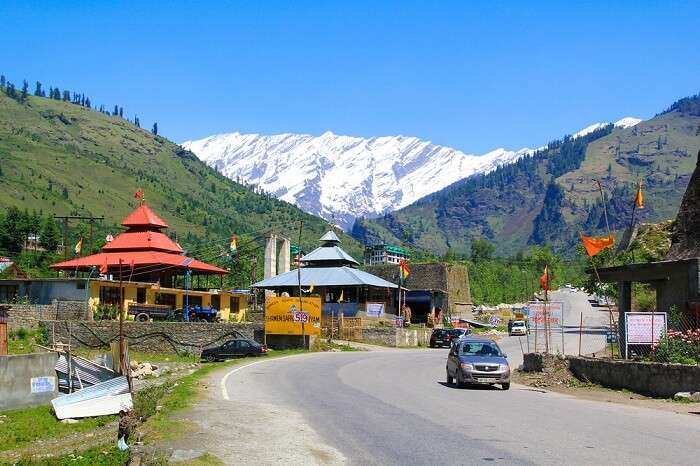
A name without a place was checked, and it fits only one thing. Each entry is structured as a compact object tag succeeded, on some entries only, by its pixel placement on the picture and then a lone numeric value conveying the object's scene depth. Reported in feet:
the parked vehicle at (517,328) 251.80
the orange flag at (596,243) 98.17
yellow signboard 165.68
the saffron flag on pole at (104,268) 201.26
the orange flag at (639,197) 122.01
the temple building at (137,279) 180.24
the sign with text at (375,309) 218.38
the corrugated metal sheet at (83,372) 99.04
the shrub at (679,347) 73.20
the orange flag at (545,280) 110.87
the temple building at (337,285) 223.30
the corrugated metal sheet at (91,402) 81.66
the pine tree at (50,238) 420.36
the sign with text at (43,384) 96.84
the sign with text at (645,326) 79.97
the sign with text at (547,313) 100.37
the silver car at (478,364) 83.71
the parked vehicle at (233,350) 144.87
